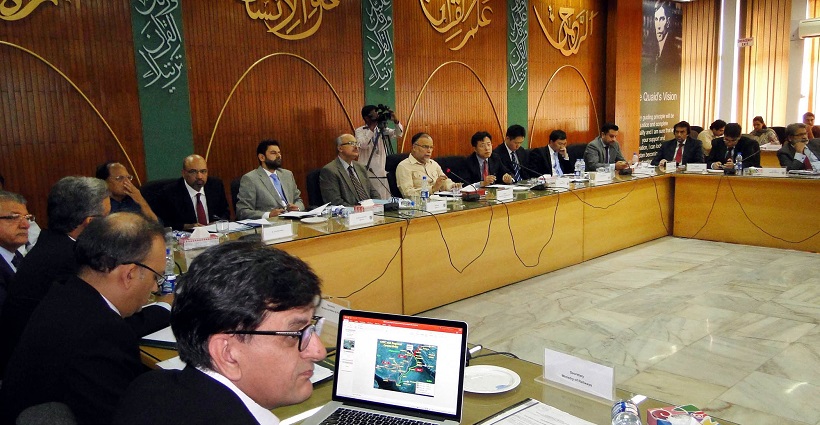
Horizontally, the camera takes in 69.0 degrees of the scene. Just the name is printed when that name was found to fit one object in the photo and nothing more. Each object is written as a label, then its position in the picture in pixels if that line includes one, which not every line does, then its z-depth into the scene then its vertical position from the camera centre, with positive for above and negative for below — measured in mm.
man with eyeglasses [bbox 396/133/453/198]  5066 -334
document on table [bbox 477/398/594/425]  1377 -671
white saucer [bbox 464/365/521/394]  1551 -665
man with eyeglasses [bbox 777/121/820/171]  5832 -301
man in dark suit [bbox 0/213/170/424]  1398 -470
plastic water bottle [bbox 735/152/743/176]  5844 -417
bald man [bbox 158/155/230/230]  4125 -421
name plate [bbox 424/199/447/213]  4168 -523
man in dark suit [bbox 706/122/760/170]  6172 -279
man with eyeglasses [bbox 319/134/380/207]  4648 -345
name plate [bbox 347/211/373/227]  3635 -521
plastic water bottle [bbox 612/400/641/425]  1267 -613
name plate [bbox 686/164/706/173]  6188 -467
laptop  1412 -570
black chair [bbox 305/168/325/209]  4664 -406
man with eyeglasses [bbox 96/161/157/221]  3836 -300
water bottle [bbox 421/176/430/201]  4355 -439
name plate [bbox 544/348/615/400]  1445 -618
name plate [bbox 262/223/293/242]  3232 -522
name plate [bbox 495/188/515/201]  4586 -503
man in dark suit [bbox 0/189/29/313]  2566 -361
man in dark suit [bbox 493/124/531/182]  5797 -238
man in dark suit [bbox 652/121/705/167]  6688 -277
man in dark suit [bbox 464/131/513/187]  5449 -325
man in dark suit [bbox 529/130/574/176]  6152 -285
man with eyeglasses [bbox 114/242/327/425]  983 -336
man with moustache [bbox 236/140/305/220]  4375 -392
